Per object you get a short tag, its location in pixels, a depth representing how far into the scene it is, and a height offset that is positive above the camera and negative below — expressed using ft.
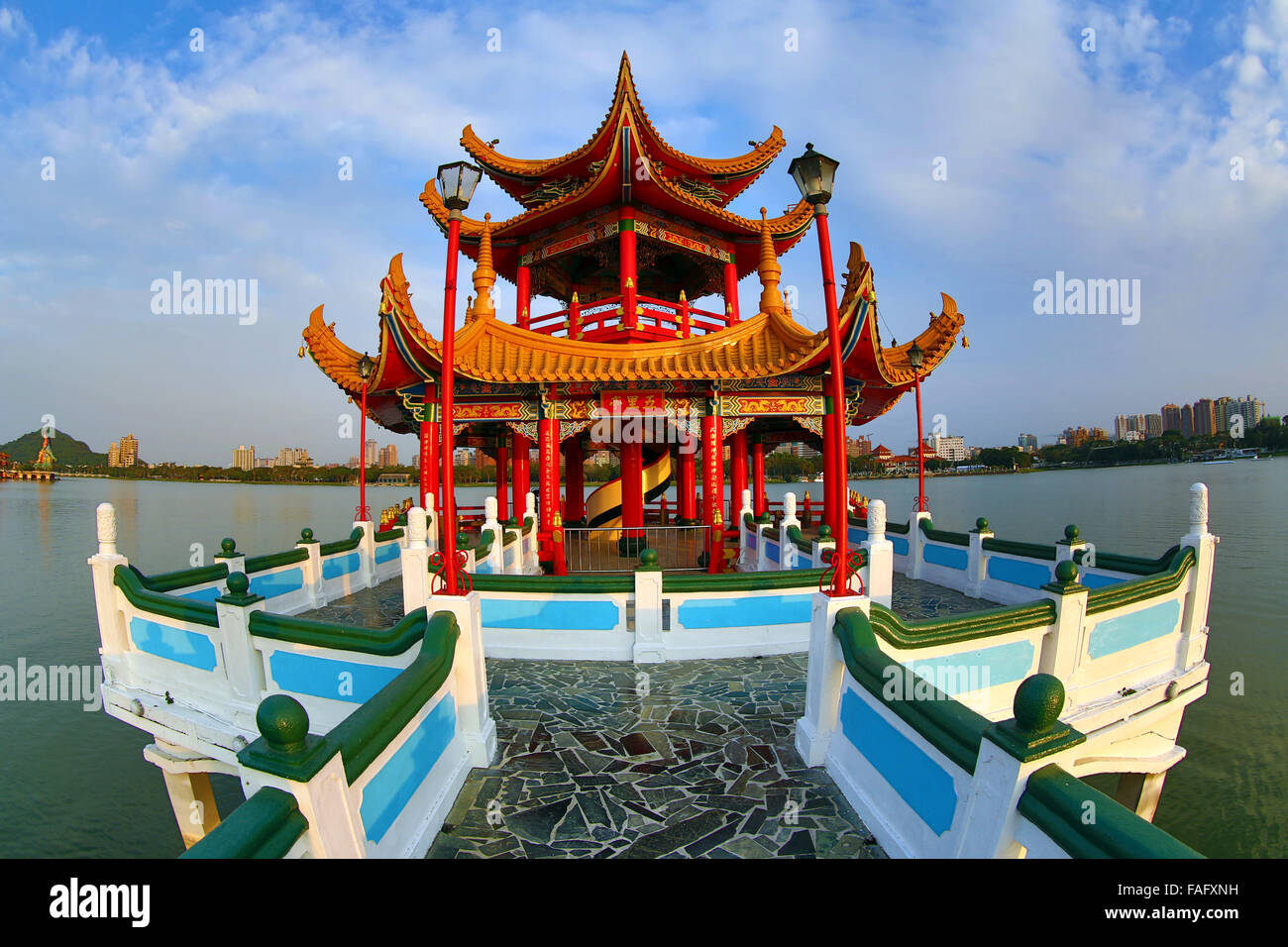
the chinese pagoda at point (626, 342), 37.22 +9.24
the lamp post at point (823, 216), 14.46 +7.02
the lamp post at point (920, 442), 38.11 +1.76
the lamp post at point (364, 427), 38.01 +3.96
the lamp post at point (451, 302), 13.42 +4.71
